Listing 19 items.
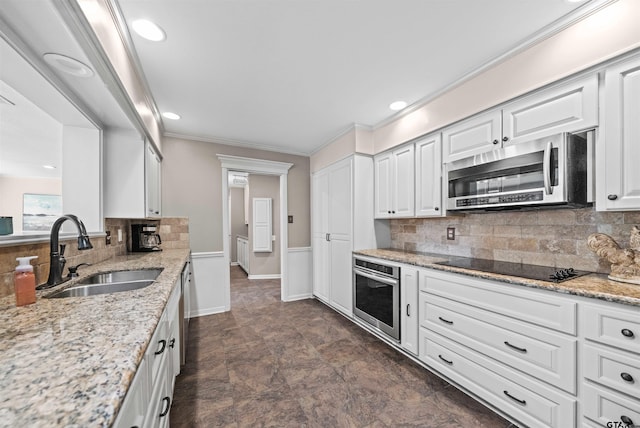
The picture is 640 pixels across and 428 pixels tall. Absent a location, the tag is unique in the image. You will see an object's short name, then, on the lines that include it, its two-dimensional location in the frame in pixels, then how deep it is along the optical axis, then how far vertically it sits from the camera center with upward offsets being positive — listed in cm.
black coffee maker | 297 -29
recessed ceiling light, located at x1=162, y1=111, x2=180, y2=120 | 283 +110
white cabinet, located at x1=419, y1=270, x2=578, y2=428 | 139 -85
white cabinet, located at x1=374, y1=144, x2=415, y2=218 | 271 +34
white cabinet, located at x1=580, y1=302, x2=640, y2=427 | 118 -73
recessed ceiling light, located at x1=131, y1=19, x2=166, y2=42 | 155 +115
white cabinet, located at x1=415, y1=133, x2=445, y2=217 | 241 +36
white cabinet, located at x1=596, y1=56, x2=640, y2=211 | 135 +39
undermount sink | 147 -45
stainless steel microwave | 158 +26
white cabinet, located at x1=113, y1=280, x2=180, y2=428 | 71 -62
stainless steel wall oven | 248 -87
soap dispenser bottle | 108 -30
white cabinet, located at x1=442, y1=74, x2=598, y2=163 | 153 +66
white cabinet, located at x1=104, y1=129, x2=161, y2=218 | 225 +35
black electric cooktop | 156 -40
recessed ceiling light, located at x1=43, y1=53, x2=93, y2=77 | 122 +75
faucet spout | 137 -19
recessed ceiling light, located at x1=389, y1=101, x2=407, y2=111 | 262 +113
